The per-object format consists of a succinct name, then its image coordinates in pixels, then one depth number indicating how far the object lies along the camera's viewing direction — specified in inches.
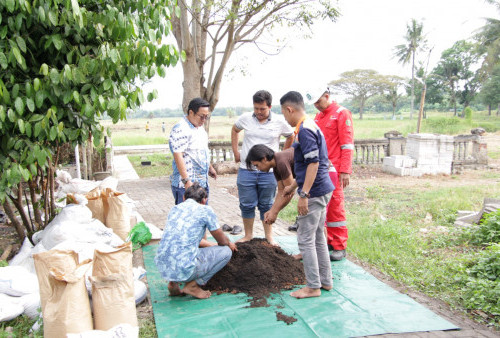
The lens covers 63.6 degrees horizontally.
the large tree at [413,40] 1619.1
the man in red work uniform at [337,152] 177.6
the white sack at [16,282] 127.5
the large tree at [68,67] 124.8
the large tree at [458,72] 1862.7
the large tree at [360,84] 1983.3
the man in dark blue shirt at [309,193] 141.1
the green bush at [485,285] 135.8
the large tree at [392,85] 1946.4
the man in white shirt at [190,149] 173.0
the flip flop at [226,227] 232.4
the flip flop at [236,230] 224.6
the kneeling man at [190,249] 134.6
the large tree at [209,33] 373.7
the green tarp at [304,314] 120.9
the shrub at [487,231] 194.1
